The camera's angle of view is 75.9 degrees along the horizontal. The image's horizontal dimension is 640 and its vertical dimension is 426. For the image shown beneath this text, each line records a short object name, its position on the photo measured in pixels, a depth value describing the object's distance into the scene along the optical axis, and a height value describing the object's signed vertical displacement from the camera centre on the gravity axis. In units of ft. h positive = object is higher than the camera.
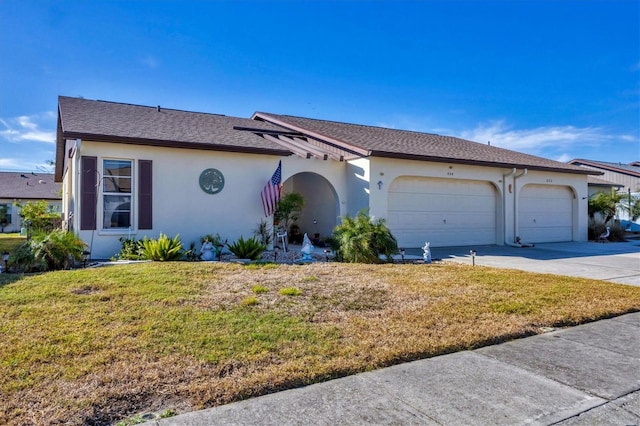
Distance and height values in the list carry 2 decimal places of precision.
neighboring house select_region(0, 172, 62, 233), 98.02 +7.08
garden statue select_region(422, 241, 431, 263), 35.35 -3.02
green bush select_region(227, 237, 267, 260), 34.58 -2.55
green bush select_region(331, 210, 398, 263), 33.30 -1.74
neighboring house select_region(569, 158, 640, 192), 92.32 +11.25
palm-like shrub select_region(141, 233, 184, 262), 31.83 -2.38
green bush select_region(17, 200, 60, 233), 60.64 +0.38
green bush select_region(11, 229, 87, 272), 27.76 -2.31
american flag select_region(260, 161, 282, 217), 39.60 +2.71
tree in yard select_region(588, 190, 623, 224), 64.24 +2.30
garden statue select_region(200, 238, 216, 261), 33.86 -2.67
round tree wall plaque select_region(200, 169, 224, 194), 38.55 +3.68
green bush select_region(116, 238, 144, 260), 32.69 -2.48
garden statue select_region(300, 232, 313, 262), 34.87 -2.75
